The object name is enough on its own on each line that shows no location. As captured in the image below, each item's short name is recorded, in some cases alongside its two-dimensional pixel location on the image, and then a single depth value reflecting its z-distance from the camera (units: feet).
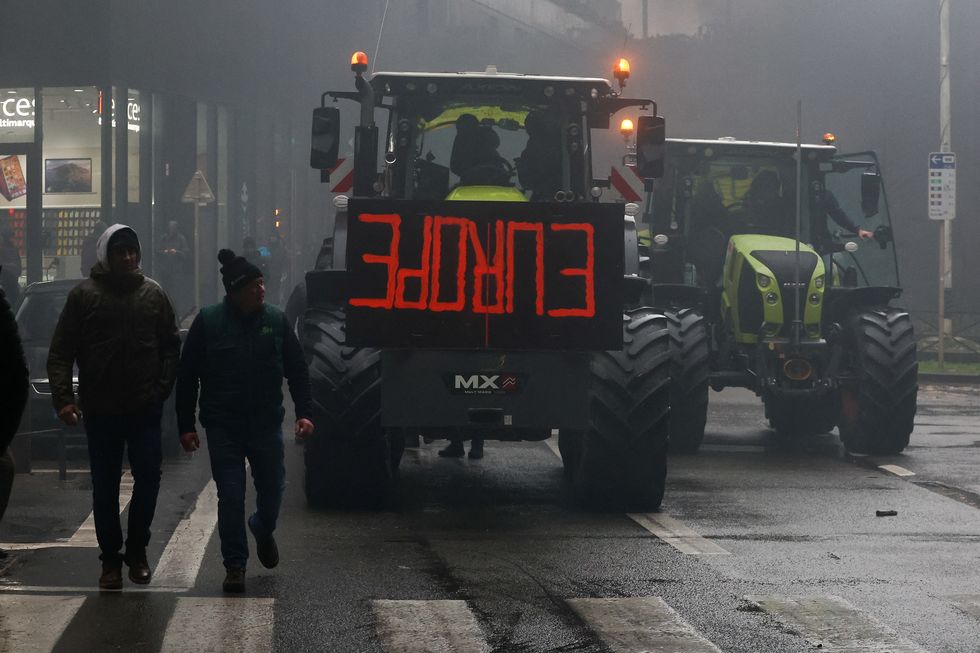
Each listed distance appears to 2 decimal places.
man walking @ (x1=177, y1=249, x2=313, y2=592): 29.32
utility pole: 106.22
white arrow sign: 95.76
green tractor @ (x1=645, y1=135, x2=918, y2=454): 52.21
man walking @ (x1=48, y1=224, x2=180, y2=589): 28.84
